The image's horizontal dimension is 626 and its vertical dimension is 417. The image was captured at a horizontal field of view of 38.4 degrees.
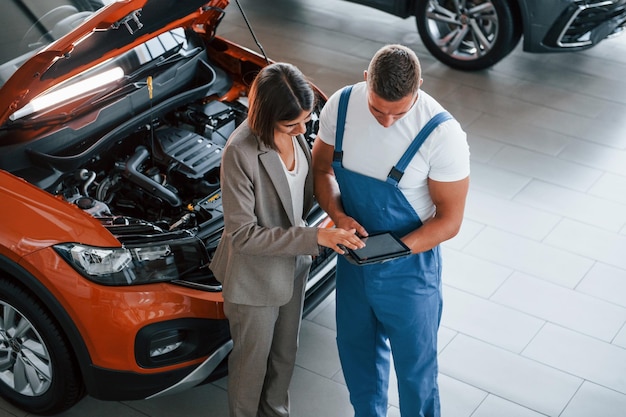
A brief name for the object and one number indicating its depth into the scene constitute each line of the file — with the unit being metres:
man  2.59
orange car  2.84
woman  2.61
